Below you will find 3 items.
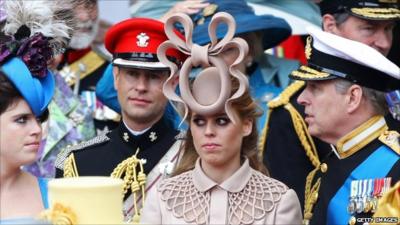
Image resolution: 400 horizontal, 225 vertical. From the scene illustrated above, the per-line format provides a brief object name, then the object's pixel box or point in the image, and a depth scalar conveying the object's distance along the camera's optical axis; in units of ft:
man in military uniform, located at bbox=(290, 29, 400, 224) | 34.63
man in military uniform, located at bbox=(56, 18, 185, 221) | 37.22
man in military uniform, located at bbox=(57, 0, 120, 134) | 48.25
